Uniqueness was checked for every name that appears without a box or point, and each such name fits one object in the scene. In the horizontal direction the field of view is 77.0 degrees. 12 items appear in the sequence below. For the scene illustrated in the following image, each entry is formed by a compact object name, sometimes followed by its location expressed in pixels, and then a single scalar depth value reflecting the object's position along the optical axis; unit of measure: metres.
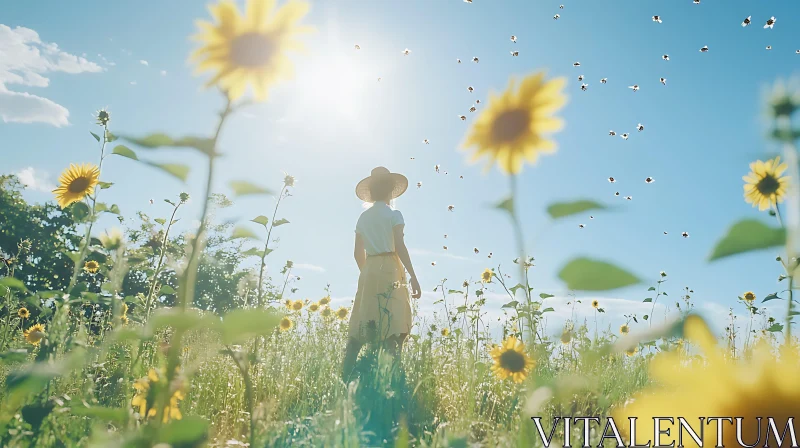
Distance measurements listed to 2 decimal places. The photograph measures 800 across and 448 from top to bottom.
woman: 4.83
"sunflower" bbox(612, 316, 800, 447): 0.38
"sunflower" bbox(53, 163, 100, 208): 2.60
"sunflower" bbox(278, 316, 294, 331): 4.52
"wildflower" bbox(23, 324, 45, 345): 3.71
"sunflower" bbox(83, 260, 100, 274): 4.23
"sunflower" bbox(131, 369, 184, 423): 0.89
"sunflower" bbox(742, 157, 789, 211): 1.39
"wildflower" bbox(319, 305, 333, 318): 5.58
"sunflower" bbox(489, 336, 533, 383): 2.42
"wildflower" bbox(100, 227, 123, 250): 2.28
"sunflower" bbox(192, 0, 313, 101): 0.90
